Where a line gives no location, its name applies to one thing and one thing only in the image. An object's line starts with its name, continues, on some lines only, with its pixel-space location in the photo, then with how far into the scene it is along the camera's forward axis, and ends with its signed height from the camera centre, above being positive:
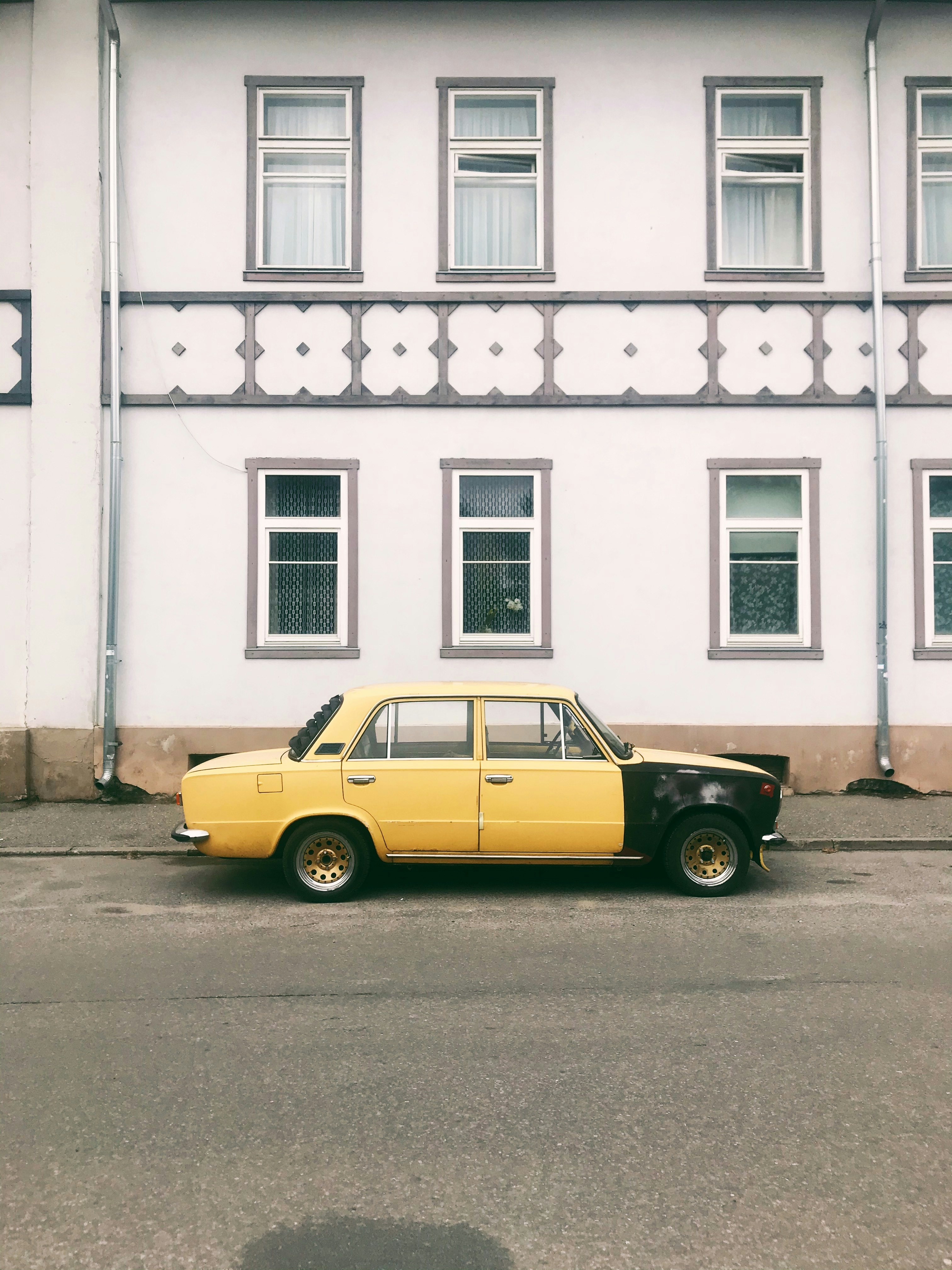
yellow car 7.46 -1.03
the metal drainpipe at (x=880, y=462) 11.33 +1.98
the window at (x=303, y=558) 11.59 +1.04
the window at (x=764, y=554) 11.63 +1.06
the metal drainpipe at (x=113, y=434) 11.32 +2.32
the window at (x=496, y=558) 11.61 +1.04
